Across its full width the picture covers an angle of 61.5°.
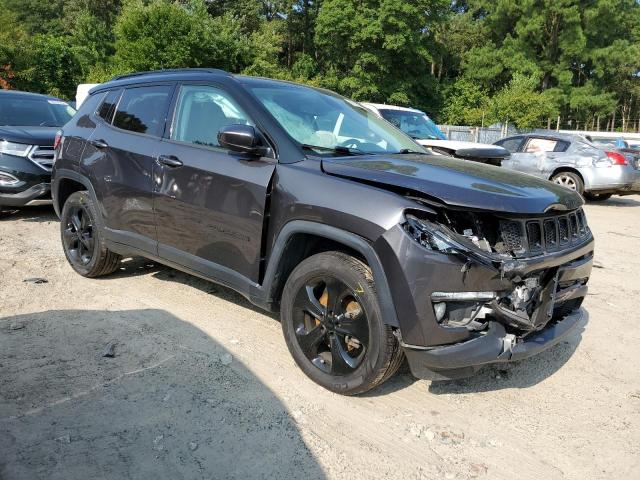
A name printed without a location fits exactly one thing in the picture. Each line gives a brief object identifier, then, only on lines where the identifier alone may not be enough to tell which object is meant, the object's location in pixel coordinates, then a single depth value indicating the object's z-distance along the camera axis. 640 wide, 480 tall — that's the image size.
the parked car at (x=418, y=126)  10.05
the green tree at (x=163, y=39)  28.48
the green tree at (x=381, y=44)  40.50
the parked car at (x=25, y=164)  7.03
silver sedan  11.28
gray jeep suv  2.65
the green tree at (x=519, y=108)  29.44
